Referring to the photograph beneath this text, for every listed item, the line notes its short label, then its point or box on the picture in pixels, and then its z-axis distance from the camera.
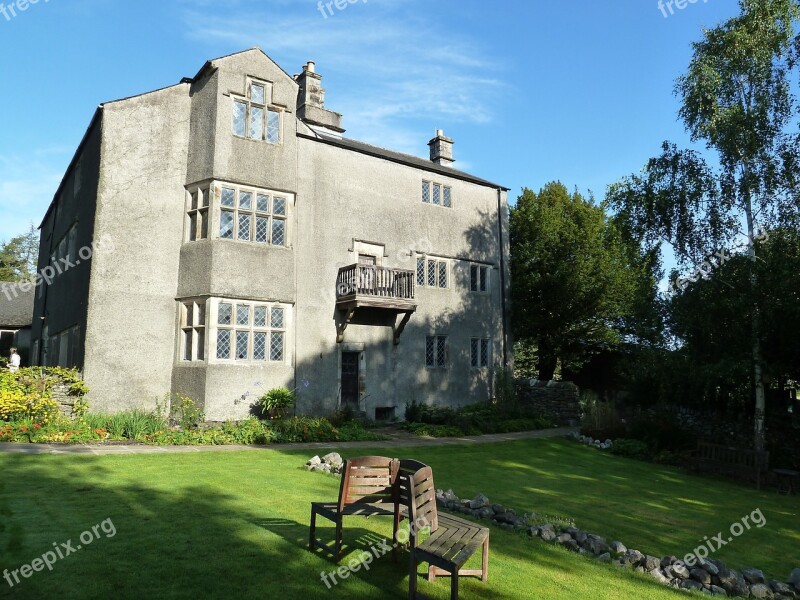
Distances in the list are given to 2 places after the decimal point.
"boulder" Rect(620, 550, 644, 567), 7.67
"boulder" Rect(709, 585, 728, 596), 7.13
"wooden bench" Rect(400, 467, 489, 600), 5.53
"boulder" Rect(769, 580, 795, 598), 7.35
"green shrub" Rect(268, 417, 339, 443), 17.36
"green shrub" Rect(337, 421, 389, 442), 18.03
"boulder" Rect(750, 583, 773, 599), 7.25
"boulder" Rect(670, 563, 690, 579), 7.41
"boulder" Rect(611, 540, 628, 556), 7.95
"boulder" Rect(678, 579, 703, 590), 7.15
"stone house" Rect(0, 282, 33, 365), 37.34
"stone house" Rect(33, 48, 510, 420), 18.17
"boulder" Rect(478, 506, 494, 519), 9.40
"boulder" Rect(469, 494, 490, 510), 9.77
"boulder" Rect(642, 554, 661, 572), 7.50
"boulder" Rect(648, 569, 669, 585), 7.24
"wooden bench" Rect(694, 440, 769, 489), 16.27
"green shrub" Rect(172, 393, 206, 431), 17.48
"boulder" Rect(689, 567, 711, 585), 7.32
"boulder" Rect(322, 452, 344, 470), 12.84
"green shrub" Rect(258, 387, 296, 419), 18.55
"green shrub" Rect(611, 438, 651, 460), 18.95
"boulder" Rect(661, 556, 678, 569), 7.64
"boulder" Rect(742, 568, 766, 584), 7.59
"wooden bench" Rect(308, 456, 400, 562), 6.75
